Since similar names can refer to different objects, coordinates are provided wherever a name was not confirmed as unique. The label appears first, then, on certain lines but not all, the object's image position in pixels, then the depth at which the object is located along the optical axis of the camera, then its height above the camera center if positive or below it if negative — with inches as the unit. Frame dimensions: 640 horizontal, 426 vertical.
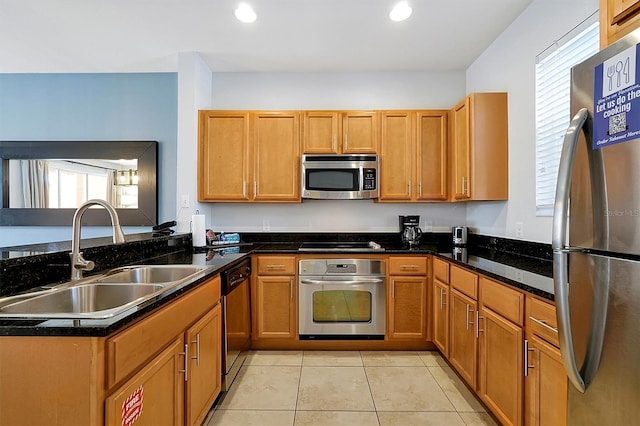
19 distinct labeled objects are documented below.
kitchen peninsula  38.4 -15.9
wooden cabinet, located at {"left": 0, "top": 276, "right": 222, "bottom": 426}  38.0 -20.5
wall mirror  144.4 +15.1
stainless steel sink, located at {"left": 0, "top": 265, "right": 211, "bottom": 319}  47.3 -13.8
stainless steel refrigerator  34.0 -3.1
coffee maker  131.4 -6.5
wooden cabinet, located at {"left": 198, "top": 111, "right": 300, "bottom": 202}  130.3 +24.3
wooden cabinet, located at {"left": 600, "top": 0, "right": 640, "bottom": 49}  39.2 +24.3
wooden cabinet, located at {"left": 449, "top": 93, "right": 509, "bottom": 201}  107.6 +22.2
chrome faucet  60.1 -5.2
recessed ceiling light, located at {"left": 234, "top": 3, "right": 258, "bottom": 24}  97.4 +60.7
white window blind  77.3 +30.3
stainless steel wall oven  116.7 -30.6
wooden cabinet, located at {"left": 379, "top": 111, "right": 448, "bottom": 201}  130.2 +22.8
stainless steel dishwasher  85.7 -30.5
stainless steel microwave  127.9 +13.8
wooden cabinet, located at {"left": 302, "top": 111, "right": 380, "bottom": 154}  130.0 +32.6
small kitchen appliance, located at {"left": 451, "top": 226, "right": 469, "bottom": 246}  127.2 -8.6
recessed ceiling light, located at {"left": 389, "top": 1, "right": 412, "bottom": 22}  96.1 +60.4
